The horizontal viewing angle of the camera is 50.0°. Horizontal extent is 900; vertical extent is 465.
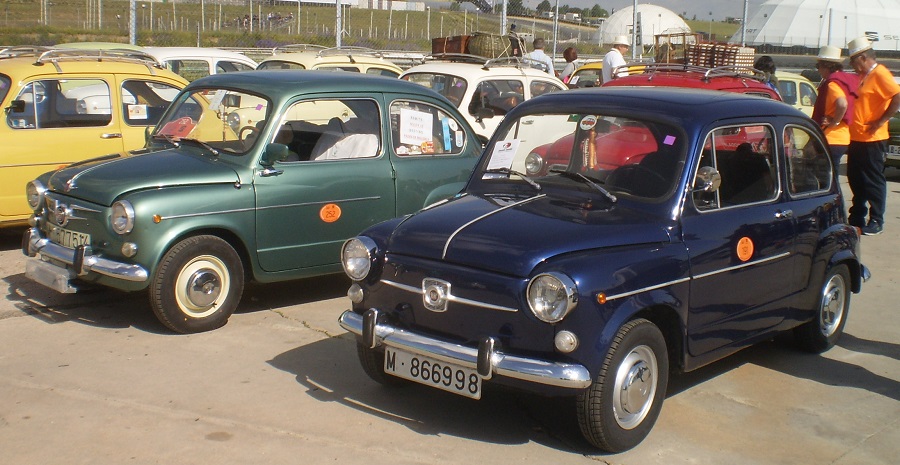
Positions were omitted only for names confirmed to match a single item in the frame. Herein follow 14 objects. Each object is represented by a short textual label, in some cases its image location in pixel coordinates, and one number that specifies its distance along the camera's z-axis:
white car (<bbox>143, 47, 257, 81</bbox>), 14.20
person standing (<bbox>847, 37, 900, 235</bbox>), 8.69
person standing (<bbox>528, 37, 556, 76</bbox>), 16.15
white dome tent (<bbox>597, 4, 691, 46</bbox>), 48.44
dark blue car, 4.47
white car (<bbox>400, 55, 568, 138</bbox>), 12.16
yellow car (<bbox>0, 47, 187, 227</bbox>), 8.49
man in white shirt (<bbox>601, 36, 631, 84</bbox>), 14.14
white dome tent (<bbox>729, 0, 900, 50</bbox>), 59.62
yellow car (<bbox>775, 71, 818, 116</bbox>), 16.33
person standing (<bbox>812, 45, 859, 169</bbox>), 8.89
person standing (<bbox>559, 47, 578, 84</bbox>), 17.34
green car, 6.38
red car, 5.43
